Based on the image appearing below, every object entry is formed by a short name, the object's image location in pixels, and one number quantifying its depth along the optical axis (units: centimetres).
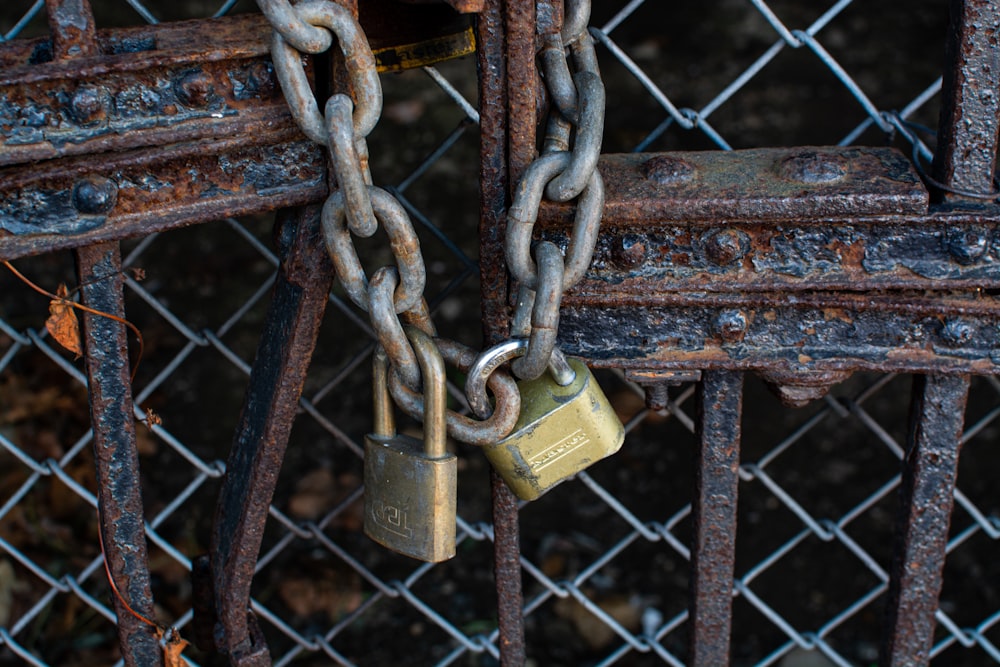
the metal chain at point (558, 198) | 89
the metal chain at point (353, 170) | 87
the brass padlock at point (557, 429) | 94
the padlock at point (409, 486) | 94
